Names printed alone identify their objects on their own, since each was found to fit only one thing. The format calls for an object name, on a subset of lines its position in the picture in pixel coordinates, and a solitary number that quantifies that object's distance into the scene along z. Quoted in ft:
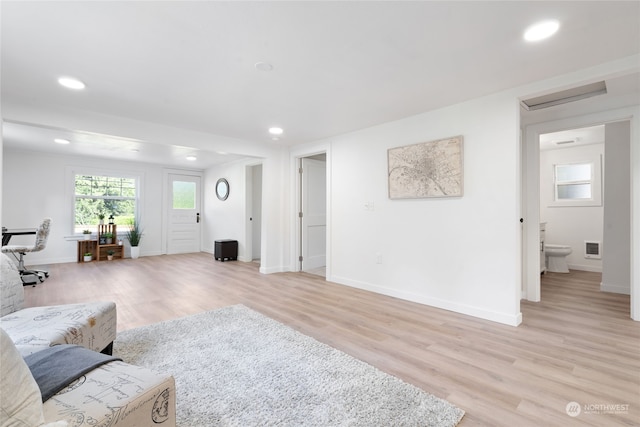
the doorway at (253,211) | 21.16
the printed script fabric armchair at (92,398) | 2.63
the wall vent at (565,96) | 9.40
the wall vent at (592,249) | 17.29
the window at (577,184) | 17.61
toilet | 16.84
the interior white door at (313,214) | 17.89
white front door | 25.07
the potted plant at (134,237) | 22.63
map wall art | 10.36
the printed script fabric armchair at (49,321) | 5.19
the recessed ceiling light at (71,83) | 8.51
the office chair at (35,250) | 14.57
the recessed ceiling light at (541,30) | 6.02
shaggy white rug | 4.99
